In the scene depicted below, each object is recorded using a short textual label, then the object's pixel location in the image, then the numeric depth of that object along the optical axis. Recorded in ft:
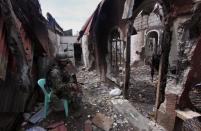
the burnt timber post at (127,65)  9.16
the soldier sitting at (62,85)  8.13
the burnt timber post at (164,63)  6.25
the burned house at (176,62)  5.60
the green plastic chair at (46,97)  7.57
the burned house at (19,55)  6.01
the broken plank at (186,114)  5.59
